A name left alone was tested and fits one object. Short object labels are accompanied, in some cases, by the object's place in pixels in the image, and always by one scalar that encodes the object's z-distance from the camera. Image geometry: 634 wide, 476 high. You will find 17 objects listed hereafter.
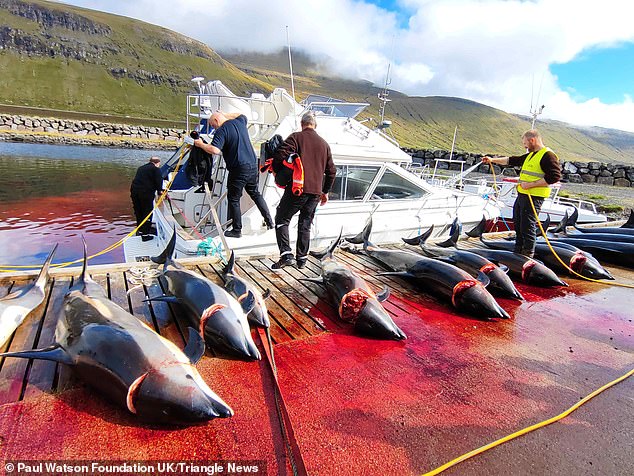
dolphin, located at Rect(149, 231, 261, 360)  3.05
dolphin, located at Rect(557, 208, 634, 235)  8.59
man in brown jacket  4.99
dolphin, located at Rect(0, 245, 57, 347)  3.19
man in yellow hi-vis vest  5.68
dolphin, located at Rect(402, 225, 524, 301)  4.86
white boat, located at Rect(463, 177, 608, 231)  12.21
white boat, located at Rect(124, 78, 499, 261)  6.91
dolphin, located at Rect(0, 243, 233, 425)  2.20
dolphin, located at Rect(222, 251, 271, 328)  3.50
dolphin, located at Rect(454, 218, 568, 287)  5.52
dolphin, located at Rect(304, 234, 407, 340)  3.66
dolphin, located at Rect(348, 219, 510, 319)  4.24
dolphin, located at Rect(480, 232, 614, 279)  6.08
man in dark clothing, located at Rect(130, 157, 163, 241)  9.24
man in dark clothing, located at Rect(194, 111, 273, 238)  5.47
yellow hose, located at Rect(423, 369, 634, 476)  2.19
